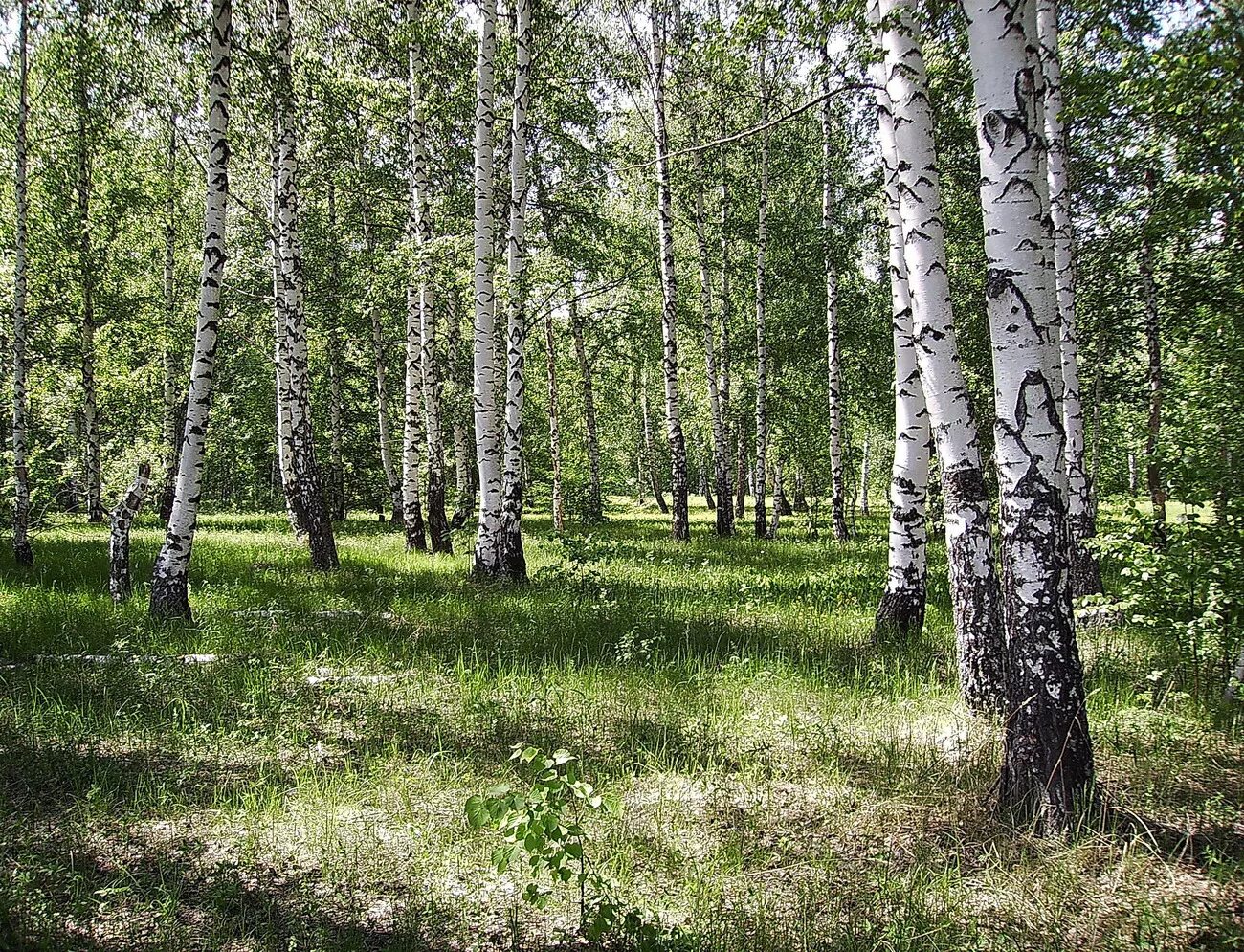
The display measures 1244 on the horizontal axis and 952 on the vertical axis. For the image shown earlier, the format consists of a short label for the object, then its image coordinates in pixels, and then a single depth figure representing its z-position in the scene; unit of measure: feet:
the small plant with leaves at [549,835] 9.18
